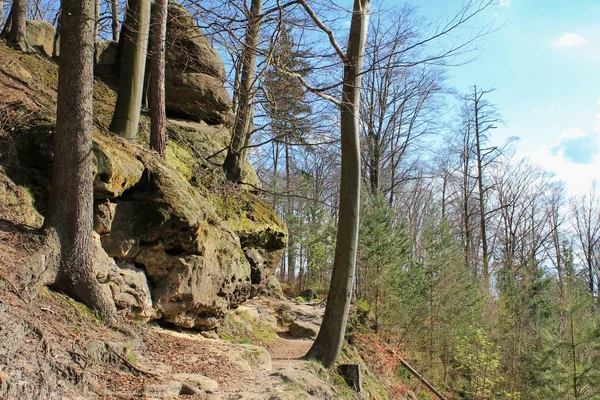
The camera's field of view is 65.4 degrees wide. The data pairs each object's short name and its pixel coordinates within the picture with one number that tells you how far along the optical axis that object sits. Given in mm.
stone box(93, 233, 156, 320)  6102
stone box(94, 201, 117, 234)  6371
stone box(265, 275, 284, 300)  15552
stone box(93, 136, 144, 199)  6289
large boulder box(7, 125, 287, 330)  6289
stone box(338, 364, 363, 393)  8492
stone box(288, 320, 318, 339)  11711
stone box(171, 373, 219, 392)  5039
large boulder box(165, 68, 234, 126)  11906
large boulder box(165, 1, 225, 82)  11348
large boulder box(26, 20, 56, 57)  11680
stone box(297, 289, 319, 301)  19712
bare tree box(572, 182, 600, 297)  33903
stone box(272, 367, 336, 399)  6488
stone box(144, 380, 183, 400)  4484
